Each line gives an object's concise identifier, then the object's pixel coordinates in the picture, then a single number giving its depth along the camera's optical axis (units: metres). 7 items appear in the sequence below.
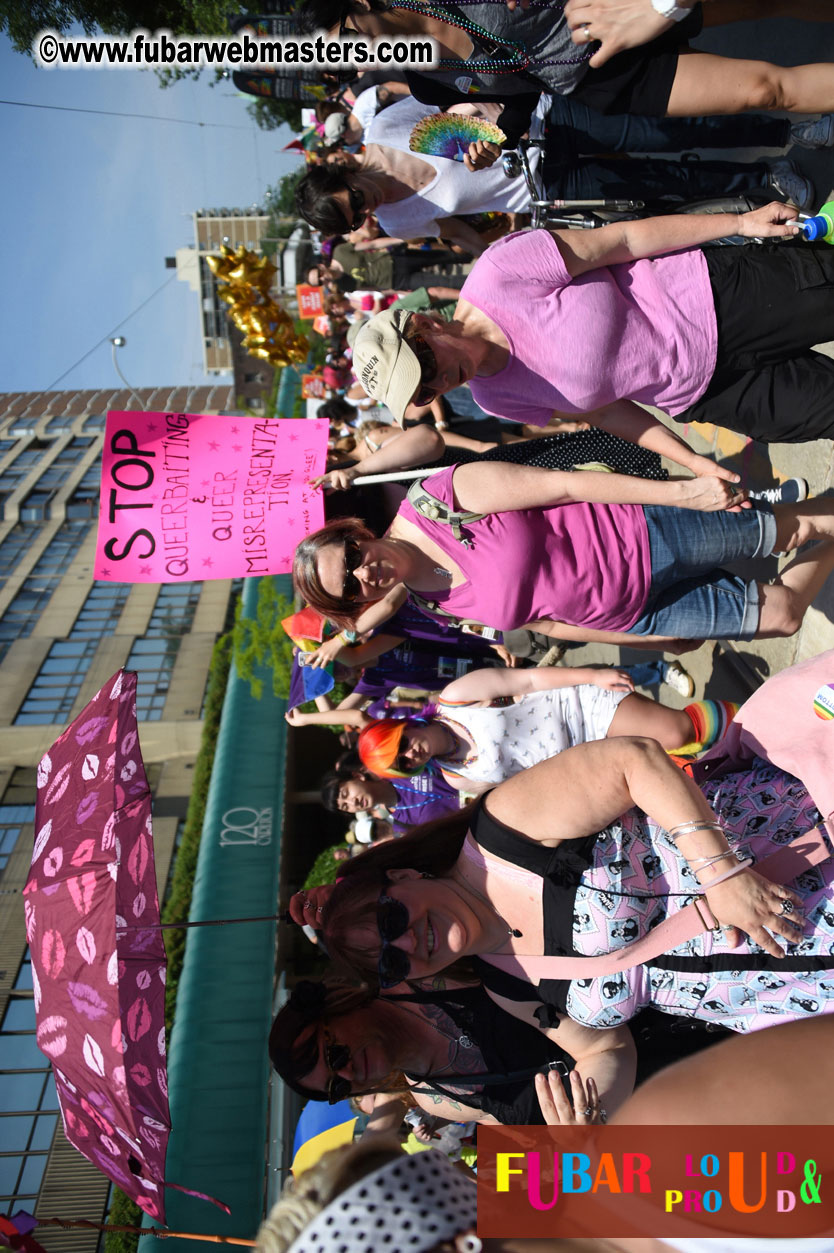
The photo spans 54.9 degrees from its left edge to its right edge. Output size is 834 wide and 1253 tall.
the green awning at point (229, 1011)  8.20
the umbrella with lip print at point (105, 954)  2.57
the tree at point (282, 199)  64.38
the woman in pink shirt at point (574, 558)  3.15
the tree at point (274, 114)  48.19
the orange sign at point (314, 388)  13.94
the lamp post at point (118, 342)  35.44
